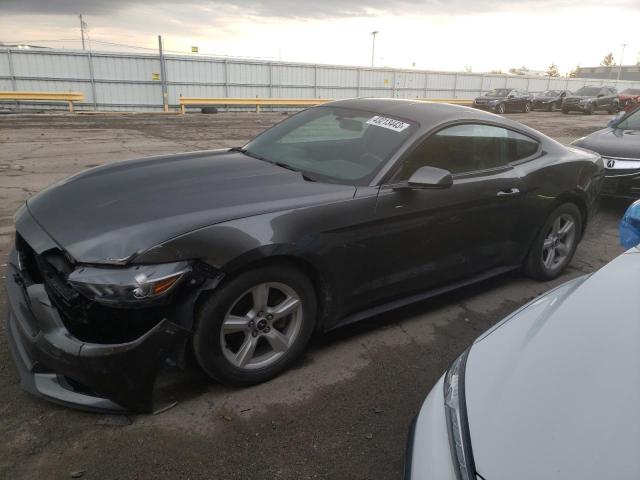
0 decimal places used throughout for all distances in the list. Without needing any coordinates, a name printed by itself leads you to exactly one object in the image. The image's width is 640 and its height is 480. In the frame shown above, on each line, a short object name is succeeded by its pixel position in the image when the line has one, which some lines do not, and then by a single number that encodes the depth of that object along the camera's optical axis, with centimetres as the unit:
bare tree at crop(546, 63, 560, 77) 9351
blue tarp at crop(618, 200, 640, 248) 304
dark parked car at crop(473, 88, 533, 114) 3006
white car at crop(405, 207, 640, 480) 134
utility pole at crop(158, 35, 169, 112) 2623
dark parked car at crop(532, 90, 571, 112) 3334
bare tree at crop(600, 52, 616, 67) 9822
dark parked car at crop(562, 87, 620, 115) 2989
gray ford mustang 230
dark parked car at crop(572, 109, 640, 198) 648
